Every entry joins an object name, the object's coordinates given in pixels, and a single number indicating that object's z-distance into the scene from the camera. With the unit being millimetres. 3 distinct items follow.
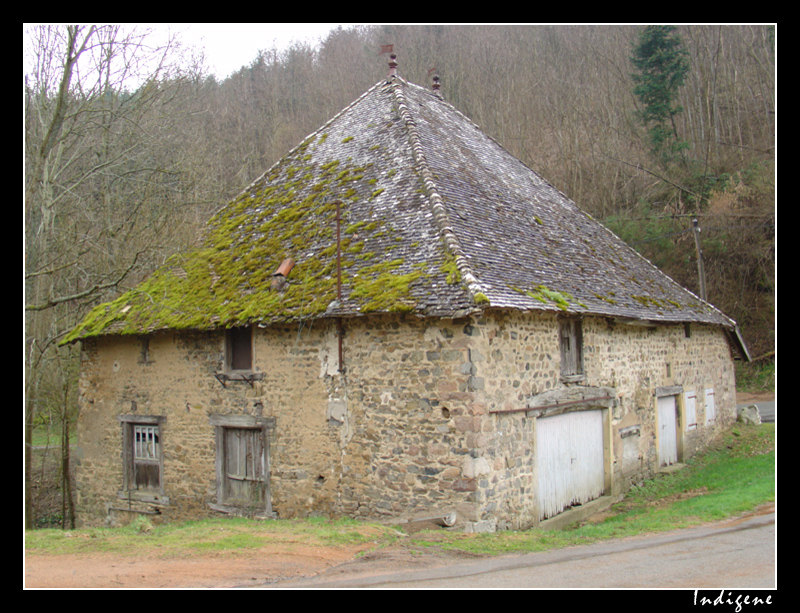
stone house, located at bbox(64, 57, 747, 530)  8508
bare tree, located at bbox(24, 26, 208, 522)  10164
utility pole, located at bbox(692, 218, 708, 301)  20344
